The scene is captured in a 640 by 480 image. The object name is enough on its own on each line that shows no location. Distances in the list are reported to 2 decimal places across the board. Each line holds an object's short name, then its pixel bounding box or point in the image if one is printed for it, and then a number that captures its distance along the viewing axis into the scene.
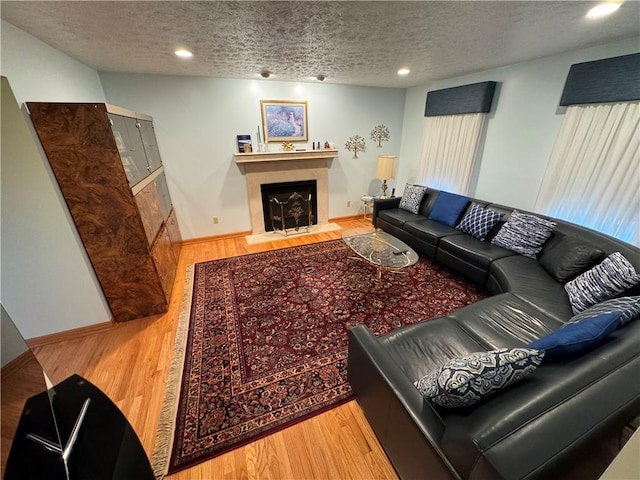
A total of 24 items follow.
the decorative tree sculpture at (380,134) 4.62
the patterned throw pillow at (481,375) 0.90
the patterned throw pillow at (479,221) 2.90
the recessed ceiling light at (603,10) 1.54
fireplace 3.88
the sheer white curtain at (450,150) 3.50
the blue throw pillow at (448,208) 3.34
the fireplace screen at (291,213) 4.29
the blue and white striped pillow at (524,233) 2.48
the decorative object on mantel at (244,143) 3.74
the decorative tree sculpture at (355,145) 4.51
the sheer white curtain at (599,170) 2.18
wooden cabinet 1.78
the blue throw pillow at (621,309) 1.22
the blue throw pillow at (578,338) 1.04
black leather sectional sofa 0.73
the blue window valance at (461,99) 3.21
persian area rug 1.52
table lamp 4.40
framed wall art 3.78
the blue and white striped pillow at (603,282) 1.61
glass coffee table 2.68
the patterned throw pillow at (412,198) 3.86
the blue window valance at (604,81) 2.04
